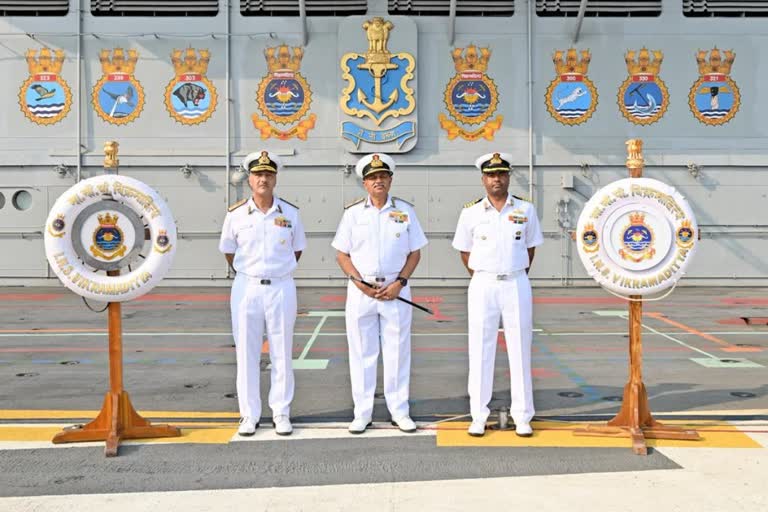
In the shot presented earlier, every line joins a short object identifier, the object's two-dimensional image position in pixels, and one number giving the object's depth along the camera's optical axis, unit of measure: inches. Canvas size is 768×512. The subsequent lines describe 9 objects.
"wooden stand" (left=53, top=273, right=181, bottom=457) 233.3
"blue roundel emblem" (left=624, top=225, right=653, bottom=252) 237.8
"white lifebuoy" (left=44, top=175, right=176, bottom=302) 233.9
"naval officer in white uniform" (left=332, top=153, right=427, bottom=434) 245.1
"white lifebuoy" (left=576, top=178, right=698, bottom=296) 236.8
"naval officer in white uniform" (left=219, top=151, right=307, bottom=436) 243.1
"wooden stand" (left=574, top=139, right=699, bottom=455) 233.3
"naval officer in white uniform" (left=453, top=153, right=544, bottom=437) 238.5
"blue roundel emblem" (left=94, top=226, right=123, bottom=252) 235.8
